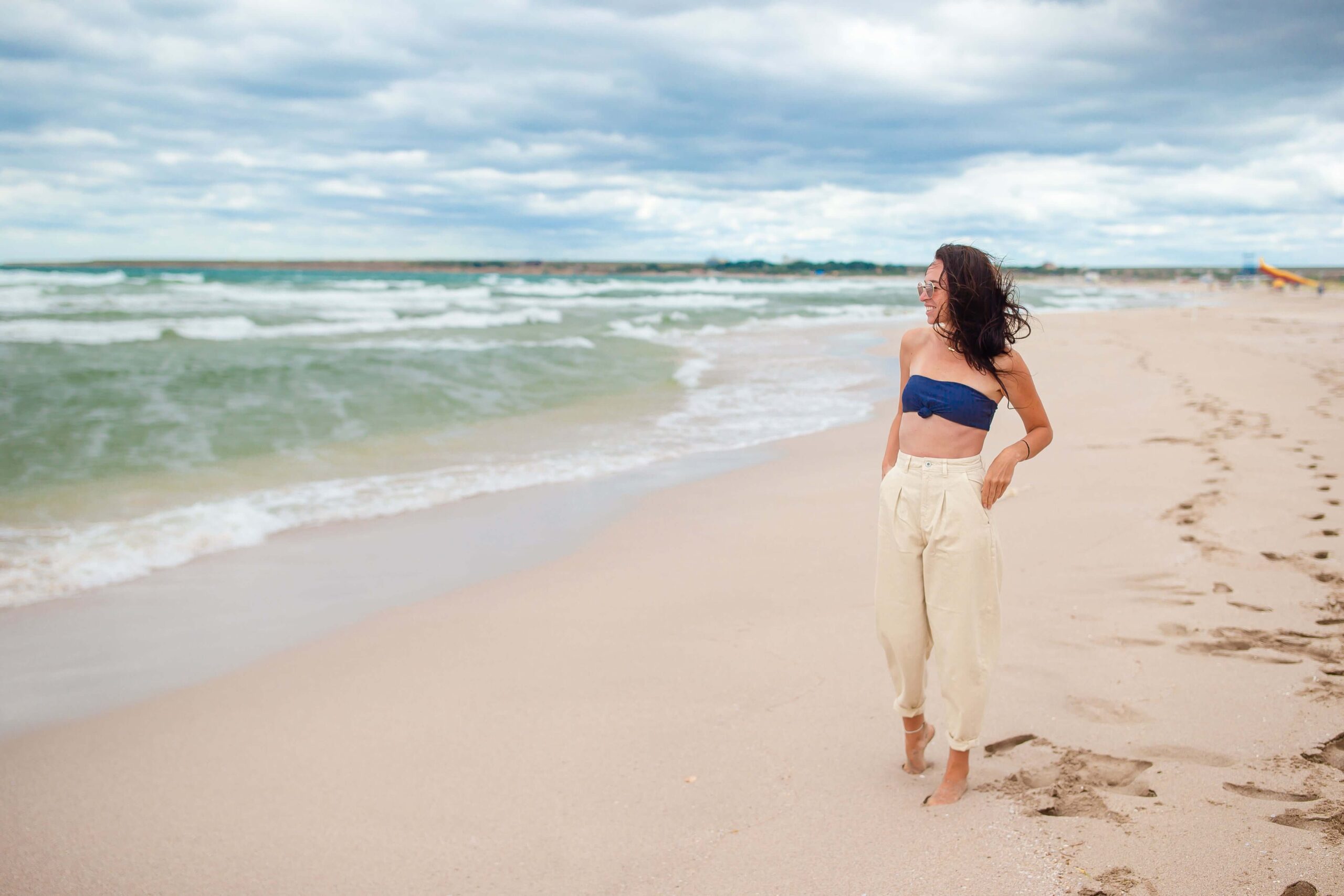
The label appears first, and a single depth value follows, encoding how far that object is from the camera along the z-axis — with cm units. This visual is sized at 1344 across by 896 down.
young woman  255
